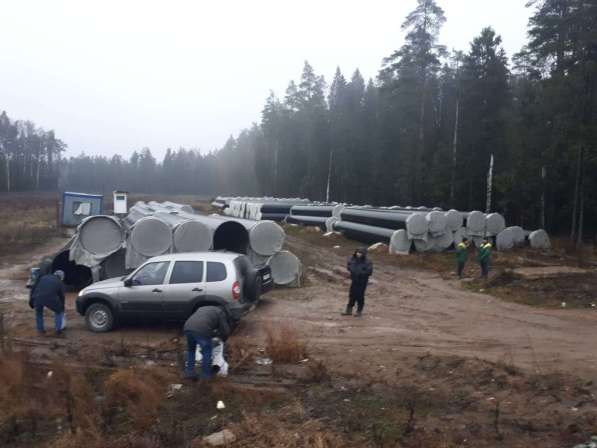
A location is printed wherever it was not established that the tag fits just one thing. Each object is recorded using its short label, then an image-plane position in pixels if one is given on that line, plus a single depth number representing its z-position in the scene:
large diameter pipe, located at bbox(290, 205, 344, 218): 36.56
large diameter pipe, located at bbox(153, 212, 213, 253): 15.12
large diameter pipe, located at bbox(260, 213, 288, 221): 43.52
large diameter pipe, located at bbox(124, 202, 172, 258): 14.94
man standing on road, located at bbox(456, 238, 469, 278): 19.60
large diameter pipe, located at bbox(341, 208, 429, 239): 25.56
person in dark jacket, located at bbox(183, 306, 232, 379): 8.00
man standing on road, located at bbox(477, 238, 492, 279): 18.66
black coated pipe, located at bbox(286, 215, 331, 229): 37.38
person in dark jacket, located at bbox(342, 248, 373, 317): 12.57
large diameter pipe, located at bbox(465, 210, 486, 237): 27.52
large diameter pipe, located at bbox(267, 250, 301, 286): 16.33
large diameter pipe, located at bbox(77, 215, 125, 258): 15.30
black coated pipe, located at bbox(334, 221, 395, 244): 27.38
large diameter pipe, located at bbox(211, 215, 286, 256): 15.64
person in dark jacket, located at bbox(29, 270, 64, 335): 10.93
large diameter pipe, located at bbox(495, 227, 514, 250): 28.12
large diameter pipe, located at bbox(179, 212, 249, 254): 15.97
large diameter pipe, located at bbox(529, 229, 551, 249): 28.11
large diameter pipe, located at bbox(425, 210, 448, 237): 25.80
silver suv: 10.91
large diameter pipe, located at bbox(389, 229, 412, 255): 25.75
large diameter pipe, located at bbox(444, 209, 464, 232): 26.58
